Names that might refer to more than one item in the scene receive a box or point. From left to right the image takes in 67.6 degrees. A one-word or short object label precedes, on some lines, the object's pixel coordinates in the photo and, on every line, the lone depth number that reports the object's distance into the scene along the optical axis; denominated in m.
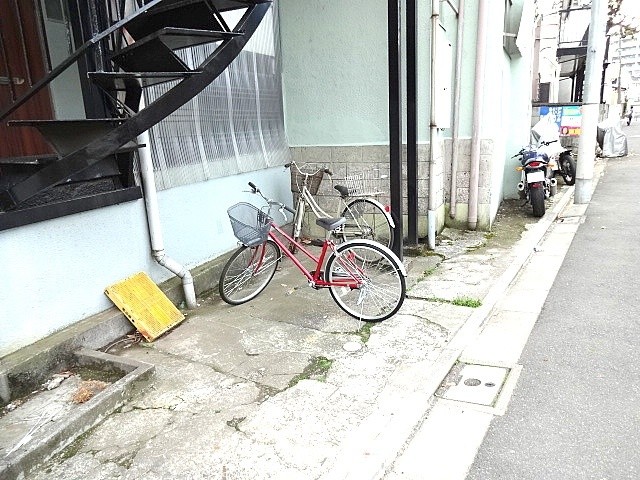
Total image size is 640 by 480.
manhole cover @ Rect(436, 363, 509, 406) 3.28
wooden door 4.81
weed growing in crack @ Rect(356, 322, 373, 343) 4.13
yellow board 4.20
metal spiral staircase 3.26
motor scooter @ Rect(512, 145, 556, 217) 8.00
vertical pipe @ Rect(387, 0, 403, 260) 5.22
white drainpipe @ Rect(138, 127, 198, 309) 4.47
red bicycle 4.38
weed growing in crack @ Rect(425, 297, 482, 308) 4.68
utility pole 8.47
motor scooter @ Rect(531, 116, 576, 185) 9.78
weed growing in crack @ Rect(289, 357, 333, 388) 3.50
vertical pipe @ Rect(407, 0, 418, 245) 6.01
